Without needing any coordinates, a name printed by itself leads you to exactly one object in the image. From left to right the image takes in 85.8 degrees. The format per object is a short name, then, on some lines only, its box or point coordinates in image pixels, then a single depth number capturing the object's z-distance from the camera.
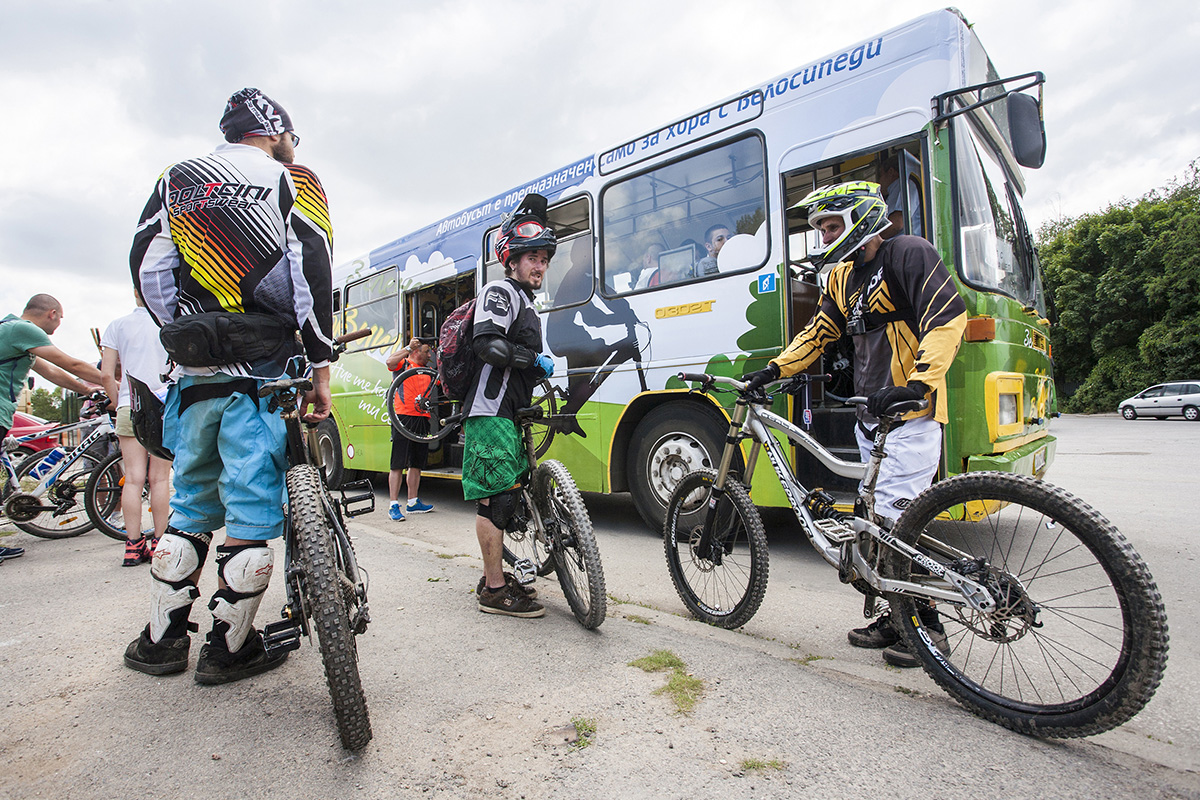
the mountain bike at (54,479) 5.35
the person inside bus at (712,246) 4.80
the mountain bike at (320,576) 1.91
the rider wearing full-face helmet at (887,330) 2.60
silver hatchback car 22.67
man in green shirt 4.61
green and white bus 3.81
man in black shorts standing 6.50
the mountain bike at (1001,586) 1.86
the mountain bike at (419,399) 6.41
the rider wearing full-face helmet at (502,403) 3.17
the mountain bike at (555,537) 2.90
